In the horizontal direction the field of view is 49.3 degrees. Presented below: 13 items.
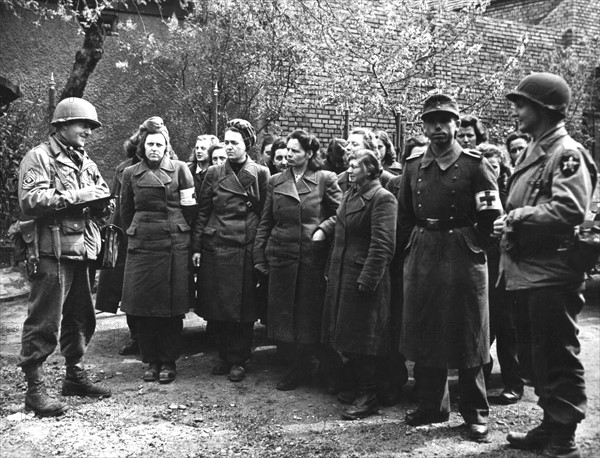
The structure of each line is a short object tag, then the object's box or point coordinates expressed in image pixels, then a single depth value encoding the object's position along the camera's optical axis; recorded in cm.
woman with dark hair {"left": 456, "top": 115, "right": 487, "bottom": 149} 536
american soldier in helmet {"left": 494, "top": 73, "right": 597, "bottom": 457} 357
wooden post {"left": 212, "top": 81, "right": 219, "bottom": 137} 936
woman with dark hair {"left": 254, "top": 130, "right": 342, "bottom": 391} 527
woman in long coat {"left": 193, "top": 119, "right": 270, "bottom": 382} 560
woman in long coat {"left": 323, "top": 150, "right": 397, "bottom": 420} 465
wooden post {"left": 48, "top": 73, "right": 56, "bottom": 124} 934
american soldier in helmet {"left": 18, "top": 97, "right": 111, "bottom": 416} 461
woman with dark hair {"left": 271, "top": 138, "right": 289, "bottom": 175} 631
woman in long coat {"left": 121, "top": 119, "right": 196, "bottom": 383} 547
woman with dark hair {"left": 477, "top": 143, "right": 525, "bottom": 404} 505
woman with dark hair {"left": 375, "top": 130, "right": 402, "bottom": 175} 538
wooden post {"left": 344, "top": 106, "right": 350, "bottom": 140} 915
